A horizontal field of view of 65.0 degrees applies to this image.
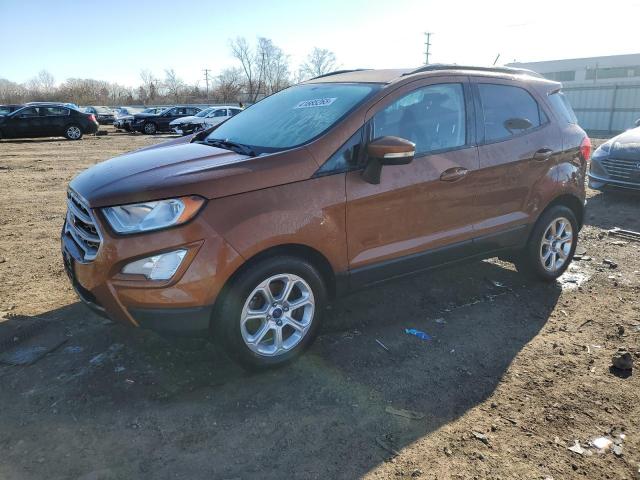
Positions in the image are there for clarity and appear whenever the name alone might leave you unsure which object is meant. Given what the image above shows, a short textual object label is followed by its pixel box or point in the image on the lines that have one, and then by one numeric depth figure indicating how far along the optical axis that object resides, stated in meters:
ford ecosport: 2.87
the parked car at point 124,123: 31.09
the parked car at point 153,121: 29.81
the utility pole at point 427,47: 69.19
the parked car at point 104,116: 40.78
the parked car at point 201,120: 26.36
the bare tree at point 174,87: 85.31
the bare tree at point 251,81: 83.12
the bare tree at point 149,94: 83.50
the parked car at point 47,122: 21.81
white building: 25.38
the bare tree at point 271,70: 88.31
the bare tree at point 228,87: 77.82
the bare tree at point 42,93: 76.62
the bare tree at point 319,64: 95.56
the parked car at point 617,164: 8.12
